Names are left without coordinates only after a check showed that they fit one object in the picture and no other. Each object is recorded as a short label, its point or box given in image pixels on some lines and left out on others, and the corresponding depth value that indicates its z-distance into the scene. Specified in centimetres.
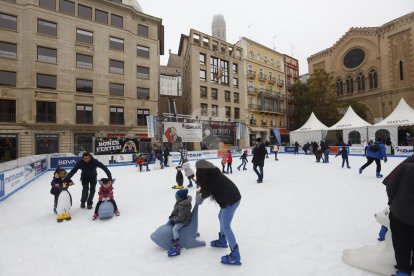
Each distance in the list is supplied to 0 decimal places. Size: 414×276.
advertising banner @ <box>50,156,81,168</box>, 1730
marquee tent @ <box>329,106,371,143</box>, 2480
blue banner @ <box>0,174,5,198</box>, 814
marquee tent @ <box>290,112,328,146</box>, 2911
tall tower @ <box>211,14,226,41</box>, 10315
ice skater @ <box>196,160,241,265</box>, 318
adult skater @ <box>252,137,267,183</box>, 923
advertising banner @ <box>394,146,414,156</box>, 1996
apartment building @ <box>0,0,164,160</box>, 2340
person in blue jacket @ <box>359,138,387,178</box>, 941
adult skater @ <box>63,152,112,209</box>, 621
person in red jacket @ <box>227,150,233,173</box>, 1266
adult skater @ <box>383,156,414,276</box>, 232
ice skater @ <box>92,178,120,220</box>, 566
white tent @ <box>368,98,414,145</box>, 2158
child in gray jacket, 369
